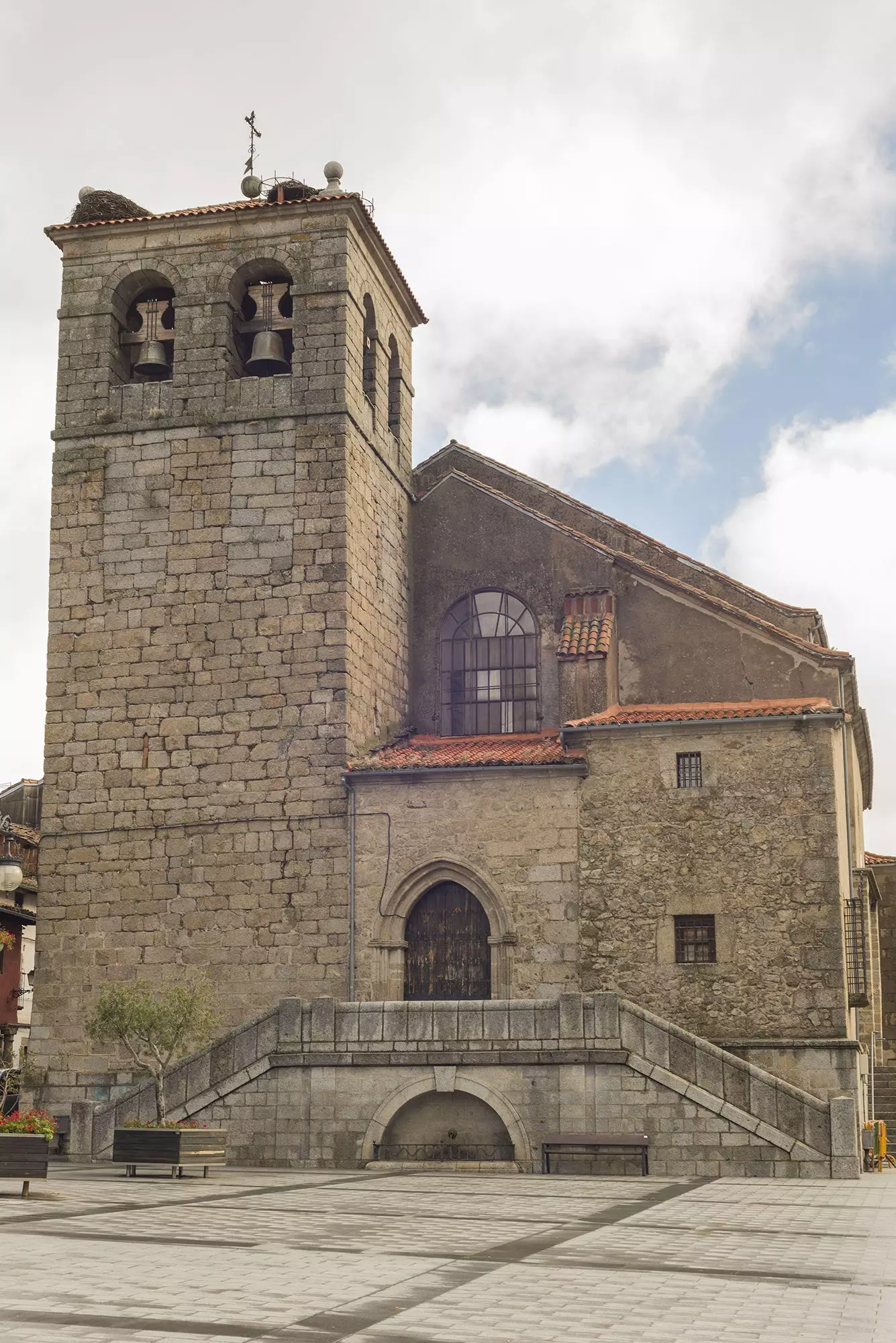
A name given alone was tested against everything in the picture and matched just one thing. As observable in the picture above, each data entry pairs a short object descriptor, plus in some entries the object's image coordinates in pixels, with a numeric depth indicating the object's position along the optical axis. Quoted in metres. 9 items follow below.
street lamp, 19.05
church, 22.45
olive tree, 21.75
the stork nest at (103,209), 30.12
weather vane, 30.45
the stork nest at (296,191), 29.45
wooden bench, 21.17
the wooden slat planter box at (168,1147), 19.61
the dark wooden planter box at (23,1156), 16.33
